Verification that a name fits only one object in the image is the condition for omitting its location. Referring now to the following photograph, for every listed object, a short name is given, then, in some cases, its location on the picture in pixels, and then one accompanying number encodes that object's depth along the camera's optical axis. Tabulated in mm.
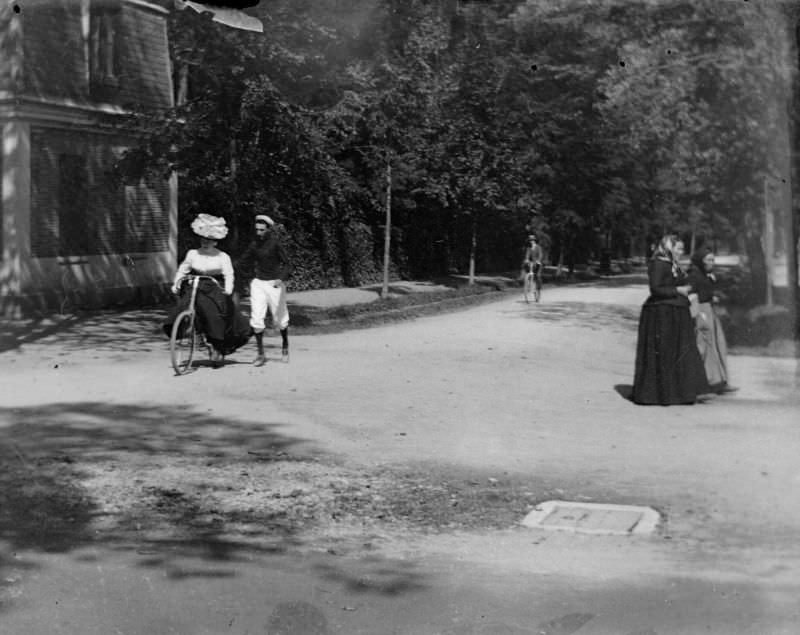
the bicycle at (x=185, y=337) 14281
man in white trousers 15555
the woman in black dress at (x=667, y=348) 13094
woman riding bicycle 14508
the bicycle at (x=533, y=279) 31500
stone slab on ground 7441
